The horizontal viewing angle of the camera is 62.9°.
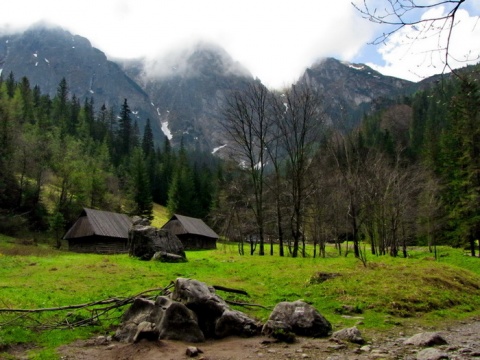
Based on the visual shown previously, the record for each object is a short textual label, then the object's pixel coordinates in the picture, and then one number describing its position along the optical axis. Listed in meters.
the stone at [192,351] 8.76
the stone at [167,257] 27.41
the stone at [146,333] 9.56
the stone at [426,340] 9.09
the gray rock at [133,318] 10.14
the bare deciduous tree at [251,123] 35.06
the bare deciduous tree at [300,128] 32.06
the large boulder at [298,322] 10.28
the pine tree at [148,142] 127.69
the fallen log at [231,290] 14.31
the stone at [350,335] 9.48
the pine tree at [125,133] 125.26
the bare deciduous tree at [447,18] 4.58
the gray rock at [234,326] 10.43
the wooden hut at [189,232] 59.63
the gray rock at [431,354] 7.70
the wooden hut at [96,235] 49.03
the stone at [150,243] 29.61
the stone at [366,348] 8.75
